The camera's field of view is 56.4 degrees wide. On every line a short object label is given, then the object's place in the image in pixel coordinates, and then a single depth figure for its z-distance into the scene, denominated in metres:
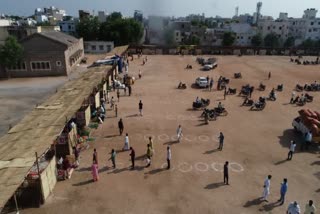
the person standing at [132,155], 17.42
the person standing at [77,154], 18.30
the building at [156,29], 112.44
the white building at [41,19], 119.38
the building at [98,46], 70.88
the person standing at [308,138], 19.88
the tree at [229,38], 85.38
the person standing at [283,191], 14.08
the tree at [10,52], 40.59
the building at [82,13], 96.12
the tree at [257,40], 89.88
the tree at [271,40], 90.06
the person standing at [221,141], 19.68
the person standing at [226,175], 15.61
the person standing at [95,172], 16.03
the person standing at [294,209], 12.55
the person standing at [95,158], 17.11
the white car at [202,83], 36.97
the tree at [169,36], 104.88
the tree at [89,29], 76.38
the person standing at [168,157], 17.32
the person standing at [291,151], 18.53
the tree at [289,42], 91.62
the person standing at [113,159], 17.39
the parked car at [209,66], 49.15
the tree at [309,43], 86.18
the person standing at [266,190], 14.35
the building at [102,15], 118.94
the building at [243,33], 95.38
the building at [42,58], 43.34
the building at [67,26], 105.94
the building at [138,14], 157.10
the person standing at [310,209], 12.64
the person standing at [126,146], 19.95
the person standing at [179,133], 21.47
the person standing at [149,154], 17.93
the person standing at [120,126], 22.17
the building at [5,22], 71.89
